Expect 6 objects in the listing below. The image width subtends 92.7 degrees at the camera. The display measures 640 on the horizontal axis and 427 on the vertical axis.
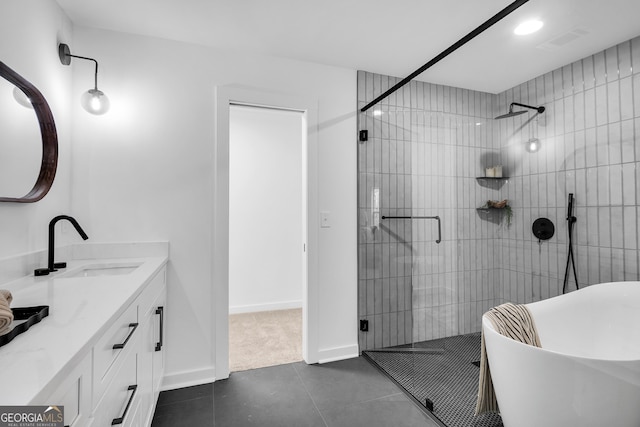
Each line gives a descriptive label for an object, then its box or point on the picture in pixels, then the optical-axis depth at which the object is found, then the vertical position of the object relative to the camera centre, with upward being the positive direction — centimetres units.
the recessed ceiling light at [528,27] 148 +96
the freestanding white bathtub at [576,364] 115 -60
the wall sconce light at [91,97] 186 +78
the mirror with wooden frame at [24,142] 137 +39
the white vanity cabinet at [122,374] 75 -51
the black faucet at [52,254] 152 -18
